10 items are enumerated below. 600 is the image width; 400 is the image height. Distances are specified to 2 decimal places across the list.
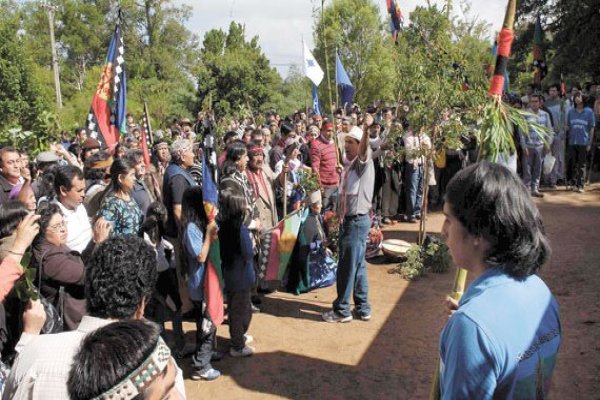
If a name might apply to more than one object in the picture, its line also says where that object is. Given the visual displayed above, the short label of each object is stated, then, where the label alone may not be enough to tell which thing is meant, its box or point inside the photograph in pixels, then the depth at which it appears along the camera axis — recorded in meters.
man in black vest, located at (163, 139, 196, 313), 4.89
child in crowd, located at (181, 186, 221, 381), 4.16
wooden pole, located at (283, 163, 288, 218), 6.85
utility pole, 25.64
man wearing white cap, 5.17
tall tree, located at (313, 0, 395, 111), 28.47
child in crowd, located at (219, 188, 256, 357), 4.44
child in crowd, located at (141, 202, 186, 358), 4.47
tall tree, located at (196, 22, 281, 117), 33.03
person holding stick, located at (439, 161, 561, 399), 1.37
